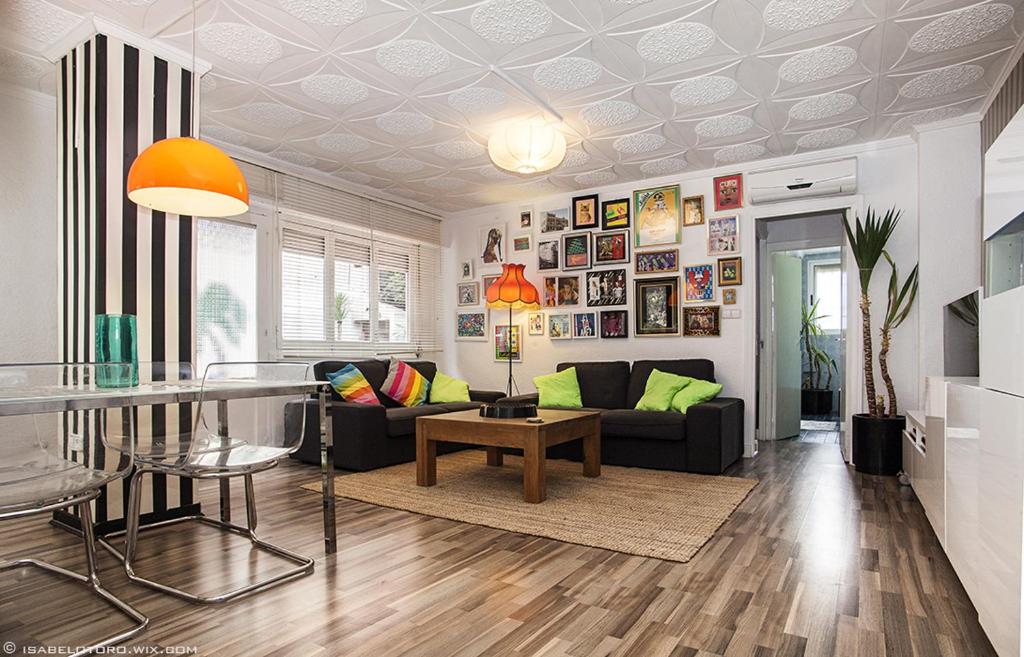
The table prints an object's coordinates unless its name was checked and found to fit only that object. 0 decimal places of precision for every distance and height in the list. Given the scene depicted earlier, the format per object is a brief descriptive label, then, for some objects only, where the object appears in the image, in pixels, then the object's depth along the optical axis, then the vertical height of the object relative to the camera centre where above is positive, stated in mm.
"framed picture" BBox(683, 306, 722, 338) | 5410 +68
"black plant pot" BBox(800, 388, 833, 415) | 8562 -1090
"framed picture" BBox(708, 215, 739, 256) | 5332 +855
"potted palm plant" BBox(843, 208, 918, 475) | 4340 -187
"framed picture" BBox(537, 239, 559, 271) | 6297 +815
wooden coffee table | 3633 -706
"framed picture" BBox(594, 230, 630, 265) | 5871 +824
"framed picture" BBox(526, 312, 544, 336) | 6434 +69
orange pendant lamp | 2260 +640
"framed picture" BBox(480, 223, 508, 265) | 6660 +978
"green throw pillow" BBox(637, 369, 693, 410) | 4895 -524
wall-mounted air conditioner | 4766 +1222
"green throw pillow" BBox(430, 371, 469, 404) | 5707 -580
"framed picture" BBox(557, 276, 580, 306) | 6180 +410
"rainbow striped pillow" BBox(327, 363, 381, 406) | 4945 -471
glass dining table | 1737 -223
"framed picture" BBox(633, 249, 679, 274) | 5621 +655
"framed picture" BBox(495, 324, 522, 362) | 6555 -141
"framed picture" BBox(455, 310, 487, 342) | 6801 +60
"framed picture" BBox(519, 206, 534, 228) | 6459 +1249
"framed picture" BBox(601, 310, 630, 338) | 5887 +55
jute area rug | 2961 -1055
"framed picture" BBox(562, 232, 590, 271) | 6094 +823
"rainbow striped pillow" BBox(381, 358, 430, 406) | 5422 -509
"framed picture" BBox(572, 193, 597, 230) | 6035 +1213
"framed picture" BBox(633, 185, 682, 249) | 5617 +1085
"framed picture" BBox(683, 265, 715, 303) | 5445 +423
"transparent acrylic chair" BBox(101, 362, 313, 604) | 2328 -490
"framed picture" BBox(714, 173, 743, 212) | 5312 +1241
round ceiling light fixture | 4023 +1267
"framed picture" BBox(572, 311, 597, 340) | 6078 +48
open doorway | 6090 +41
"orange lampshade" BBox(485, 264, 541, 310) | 5684 +383
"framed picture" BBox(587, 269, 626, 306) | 5910 +425
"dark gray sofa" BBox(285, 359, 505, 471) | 4543 -813
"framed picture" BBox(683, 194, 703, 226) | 5500 +1107
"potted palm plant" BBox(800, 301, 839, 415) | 8578 -645
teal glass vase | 2389 -27
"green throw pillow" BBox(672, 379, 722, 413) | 4750 -541
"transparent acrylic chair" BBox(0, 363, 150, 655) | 1874 -432
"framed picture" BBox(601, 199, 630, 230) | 5871 +1157
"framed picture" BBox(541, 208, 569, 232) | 6219 +1172
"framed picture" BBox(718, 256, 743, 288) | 5301 +517
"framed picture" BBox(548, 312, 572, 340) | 6230 +33
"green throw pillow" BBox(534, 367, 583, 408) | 5570 -578
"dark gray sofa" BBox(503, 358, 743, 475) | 4418 -832
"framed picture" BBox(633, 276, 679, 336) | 5633 +222
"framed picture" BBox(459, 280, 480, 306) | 6859 +436
